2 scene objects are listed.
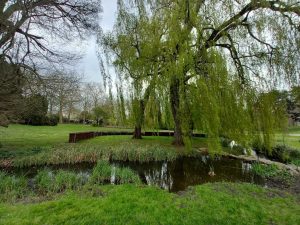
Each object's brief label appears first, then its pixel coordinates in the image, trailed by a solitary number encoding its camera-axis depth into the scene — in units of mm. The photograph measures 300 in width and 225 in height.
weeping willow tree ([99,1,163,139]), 8617
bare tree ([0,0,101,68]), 6828
